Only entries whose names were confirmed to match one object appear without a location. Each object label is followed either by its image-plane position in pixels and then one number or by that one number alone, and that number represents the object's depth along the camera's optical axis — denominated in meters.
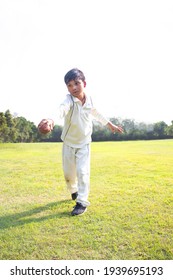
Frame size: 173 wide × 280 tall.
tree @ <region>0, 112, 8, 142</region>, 23.50
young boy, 3.60
